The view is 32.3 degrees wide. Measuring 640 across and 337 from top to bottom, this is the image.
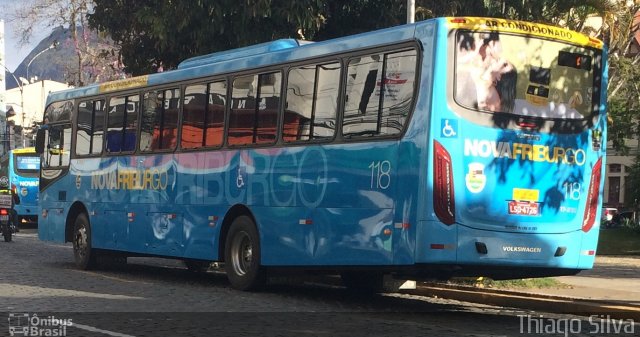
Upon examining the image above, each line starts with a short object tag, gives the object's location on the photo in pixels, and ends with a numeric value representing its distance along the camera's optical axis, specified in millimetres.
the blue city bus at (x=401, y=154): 12773
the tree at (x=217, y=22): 21422
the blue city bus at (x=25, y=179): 44562
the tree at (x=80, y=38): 44094
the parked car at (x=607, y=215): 57438
